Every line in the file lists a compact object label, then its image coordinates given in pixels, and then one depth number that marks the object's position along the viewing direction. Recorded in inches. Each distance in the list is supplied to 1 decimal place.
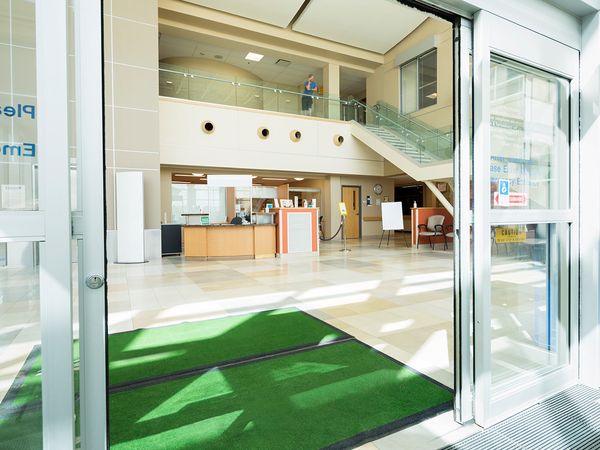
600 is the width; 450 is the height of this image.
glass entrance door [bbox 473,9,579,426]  77.6
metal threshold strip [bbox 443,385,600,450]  71.2
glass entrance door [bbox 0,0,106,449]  43.1
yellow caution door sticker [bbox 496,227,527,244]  88.0
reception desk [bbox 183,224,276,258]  362.9
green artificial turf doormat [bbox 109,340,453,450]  75.0
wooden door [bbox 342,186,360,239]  619.5
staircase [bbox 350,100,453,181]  418.3
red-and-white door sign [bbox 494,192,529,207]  83.4
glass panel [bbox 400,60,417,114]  561.0
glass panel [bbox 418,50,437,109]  533.3
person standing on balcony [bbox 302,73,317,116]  526.3
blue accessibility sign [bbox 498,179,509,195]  84.2
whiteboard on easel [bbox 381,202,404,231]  450.3
